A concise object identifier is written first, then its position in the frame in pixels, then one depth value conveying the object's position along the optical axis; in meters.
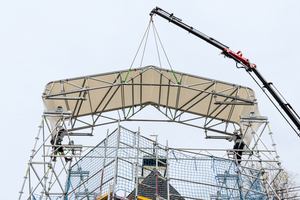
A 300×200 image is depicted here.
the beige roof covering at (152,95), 15.48
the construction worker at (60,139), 13.74
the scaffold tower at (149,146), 10.83
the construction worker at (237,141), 15.34
